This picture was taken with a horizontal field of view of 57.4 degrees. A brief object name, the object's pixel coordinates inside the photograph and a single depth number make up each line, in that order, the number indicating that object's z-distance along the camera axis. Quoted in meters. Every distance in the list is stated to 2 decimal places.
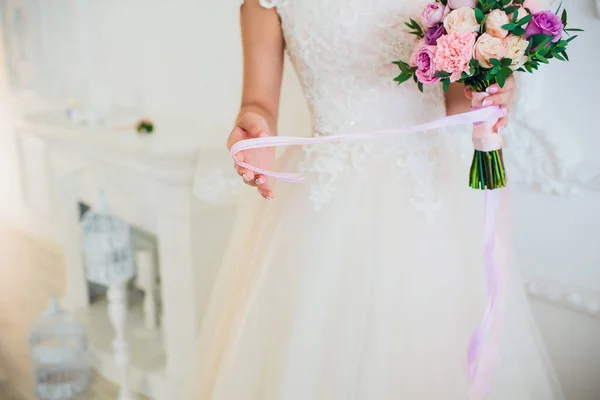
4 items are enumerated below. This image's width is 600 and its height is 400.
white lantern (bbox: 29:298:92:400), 1.95
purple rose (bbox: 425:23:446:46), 0.74
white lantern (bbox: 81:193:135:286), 1.68
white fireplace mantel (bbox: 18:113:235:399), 1.58
